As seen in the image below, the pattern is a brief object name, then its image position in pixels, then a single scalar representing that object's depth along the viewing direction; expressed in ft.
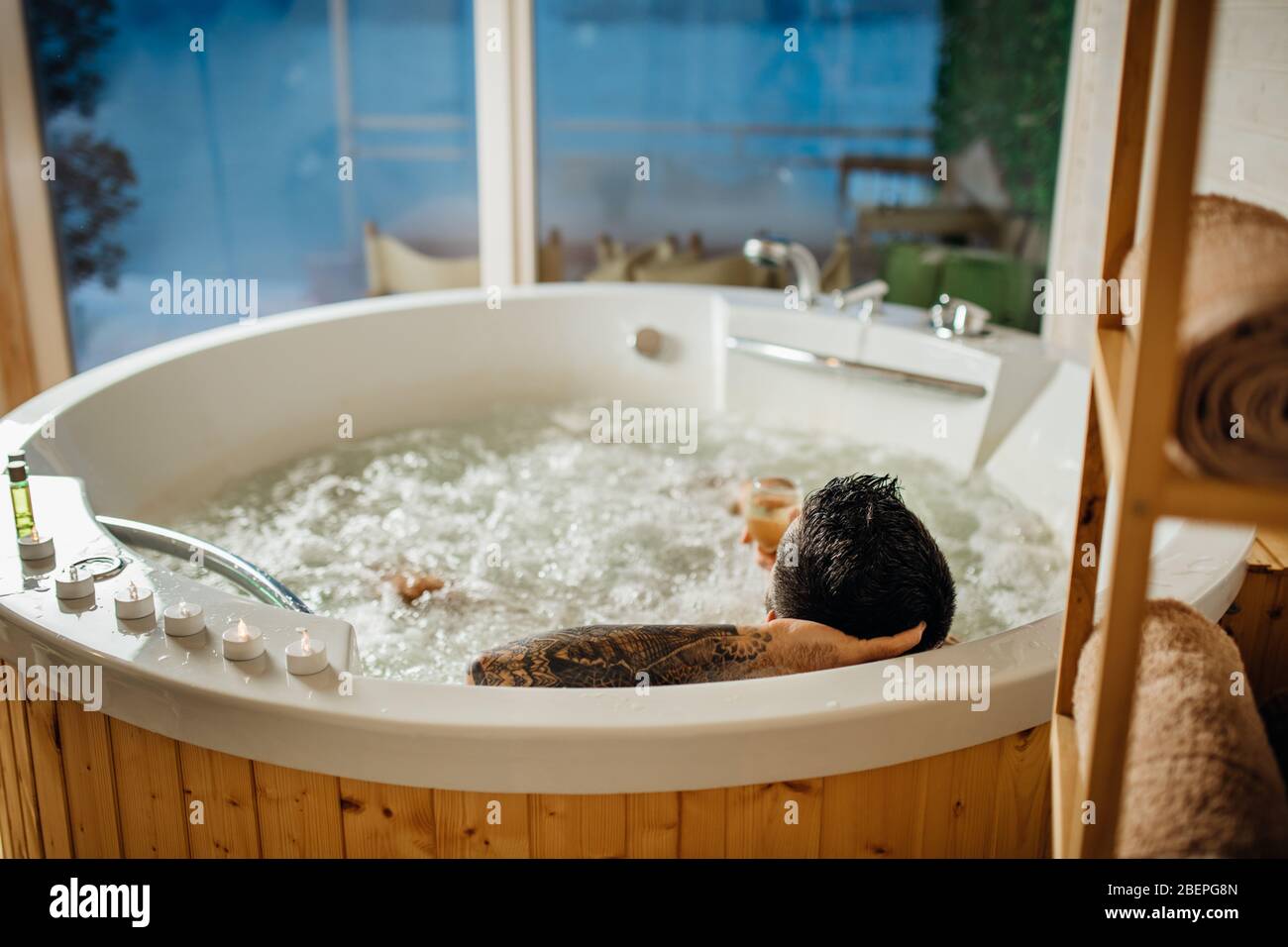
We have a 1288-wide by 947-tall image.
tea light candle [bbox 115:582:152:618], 3.85
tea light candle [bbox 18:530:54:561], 4.29
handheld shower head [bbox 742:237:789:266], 8.68
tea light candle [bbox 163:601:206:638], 3.78
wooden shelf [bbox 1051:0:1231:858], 1.99
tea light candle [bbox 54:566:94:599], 4.00
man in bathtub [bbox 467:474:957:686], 3.80
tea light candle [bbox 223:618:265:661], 3.67
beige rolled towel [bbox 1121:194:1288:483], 2.12
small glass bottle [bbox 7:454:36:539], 4.46
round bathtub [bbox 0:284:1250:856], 3.44
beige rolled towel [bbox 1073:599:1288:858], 2.54
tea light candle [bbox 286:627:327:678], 3.59
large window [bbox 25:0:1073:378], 10.84
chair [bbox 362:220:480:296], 12.17
